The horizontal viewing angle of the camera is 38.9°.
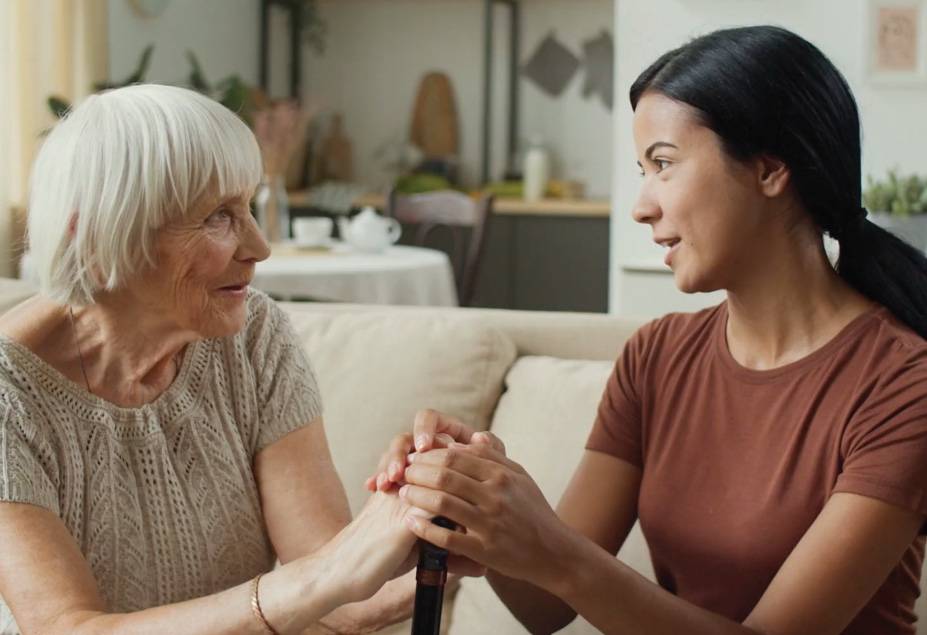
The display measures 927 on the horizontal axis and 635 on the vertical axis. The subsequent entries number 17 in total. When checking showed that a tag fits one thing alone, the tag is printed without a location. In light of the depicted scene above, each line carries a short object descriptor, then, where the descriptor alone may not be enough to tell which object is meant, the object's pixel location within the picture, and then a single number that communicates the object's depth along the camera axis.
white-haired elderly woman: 1.26
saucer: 4.17
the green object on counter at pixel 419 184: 5.97
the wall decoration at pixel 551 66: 6.30
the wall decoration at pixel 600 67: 6.21
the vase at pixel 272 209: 4.43
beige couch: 1.79
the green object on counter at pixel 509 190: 6.06
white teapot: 4.18
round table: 3.63
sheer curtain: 4.75
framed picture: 3.12
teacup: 4.16
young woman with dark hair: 1.20
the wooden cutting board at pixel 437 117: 6.46
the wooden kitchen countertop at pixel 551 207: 5.76
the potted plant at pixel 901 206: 2.34
